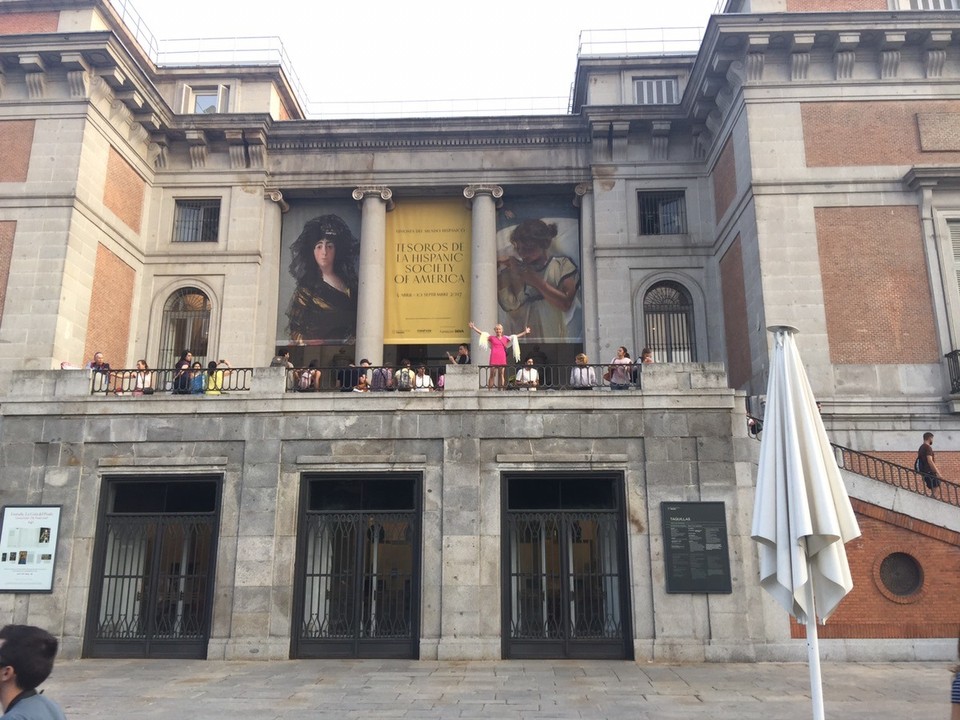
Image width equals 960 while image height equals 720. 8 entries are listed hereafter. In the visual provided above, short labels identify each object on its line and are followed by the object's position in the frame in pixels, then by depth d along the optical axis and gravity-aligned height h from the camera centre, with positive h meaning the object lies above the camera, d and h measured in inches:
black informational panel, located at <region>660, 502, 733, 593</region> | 533.3 +5.7
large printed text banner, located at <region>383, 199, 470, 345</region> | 995.9 +366.9
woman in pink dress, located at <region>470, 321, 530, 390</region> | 611.2 +166.7
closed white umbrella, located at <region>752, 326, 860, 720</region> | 282.4 +17.2
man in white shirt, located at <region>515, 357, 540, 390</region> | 611.2 +140.8
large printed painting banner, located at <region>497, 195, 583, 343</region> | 989.8 +371.6
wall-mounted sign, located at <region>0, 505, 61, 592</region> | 564.4 +5.3
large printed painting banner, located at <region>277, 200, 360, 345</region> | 993.5 +365.8
